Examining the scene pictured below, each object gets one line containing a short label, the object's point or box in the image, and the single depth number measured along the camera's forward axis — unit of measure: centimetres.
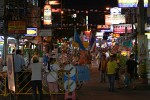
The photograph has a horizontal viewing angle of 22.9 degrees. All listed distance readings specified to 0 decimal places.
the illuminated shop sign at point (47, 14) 5081
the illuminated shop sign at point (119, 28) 3688
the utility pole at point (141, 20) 2203
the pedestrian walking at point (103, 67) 2239
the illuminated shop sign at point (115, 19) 4719
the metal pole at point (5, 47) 2749
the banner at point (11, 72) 1160
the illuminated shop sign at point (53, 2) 7056
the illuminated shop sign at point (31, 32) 3750
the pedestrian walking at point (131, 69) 1945
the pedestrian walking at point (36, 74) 1334
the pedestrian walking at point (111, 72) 1830
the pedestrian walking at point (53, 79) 1401
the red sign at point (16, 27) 2508
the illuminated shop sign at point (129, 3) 2711
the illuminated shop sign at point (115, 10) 5051
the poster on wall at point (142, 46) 2161
